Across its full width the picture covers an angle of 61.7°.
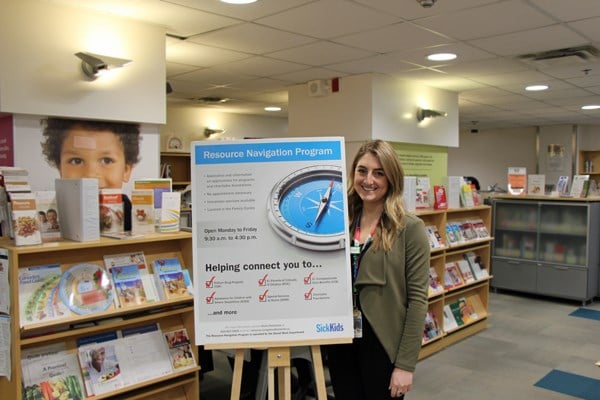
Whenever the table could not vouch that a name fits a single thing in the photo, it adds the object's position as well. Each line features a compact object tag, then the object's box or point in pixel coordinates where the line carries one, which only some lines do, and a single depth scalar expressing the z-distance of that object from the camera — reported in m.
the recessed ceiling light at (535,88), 5.89
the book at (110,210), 2.84
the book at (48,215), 2.64
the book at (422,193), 4.60
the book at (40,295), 2.43
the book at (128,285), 2.75
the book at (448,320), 4.82
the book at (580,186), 6.50
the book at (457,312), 5.01
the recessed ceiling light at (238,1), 2.93
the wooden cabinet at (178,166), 7.54
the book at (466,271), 5.13
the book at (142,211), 2.92
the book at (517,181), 7.12
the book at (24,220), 2.40
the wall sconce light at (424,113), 5.67
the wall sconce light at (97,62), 3.00
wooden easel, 1.99
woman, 1.95
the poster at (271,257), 1.97
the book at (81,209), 2.57
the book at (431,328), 4.57
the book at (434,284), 4.59
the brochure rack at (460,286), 4.70
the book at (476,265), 5.29
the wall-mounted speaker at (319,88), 5.42
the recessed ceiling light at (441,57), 4.29
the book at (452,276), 4.87
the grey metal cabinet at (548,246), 6.36
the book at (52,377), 2.47
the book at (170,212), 2.95
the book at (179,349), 2.94
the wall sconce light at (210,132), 8.20
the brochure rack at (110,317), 2.37
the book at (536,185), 6.88
